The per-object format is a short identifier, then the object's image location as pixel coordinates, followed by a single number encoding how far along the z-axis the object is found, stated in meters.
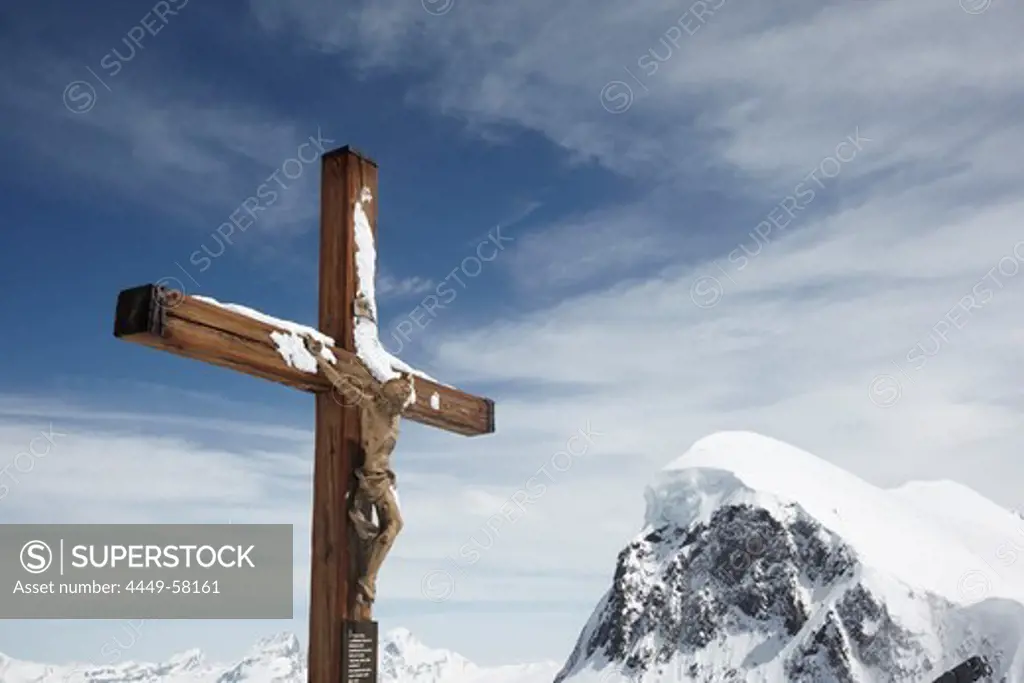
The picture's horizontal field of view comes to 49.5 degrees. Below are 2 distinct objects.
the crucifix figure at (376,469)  5.81
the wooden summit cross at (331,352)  4.82
